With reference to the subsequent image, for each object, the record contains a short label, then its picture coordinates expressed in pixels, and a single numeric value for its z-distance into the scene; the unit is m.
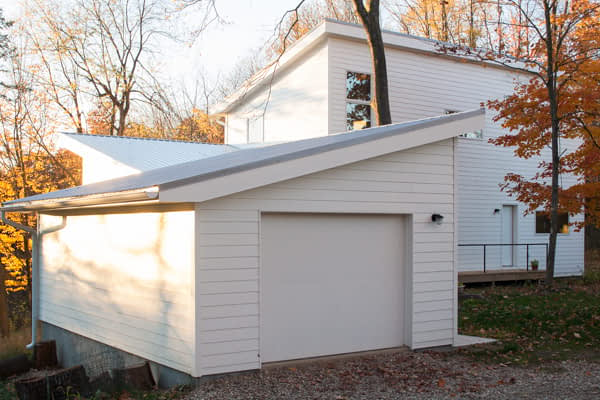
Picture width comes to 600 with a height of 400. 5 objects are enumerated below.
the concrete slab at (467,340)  8.46
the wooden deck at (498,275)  15.30
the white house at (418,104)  14.65
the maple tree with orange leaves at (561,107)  13.32
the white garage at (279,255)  6.43
